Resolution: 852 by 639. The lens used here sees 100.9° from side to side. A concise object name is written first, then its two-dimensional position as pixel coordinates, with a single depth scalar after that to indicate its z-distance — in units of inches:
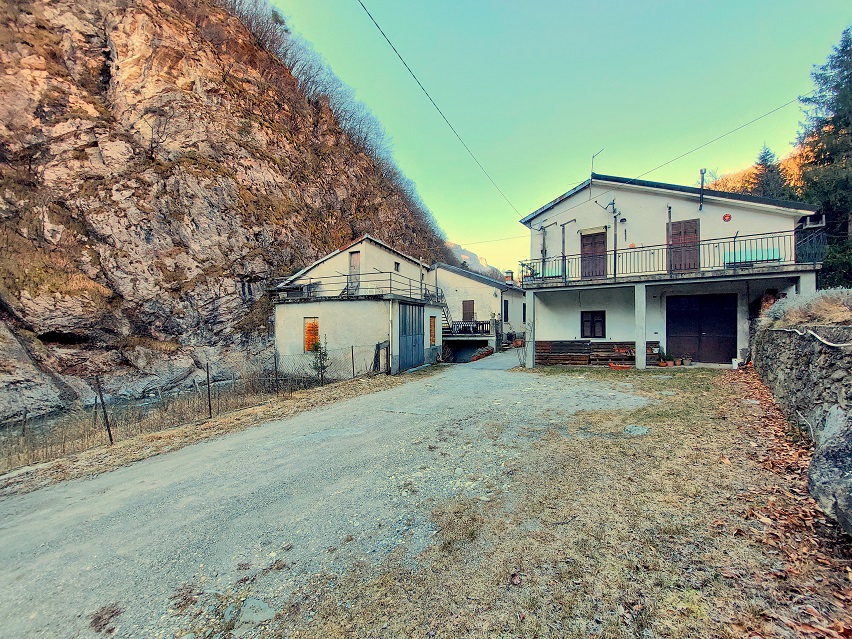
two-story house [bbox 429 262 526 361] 958.4
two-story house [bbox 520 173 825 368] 468.4
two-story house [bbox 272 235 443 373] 573.6
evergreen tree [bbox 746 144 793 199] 1012.8
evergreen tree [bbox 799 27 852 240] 705.0
